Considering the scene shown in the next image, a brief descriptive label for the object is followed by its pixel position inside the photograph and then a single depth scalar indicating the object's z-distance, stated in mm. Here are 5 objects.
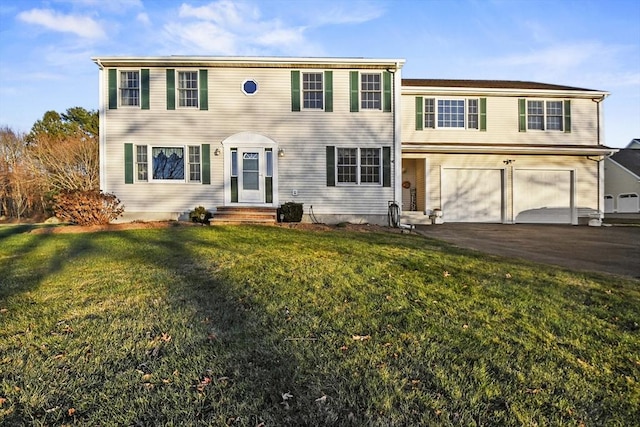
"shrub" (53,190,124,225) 10172
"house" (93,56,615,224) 12484
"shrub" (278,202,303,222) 11836
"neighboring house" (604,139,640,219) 19656
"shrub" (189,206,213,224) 11727
